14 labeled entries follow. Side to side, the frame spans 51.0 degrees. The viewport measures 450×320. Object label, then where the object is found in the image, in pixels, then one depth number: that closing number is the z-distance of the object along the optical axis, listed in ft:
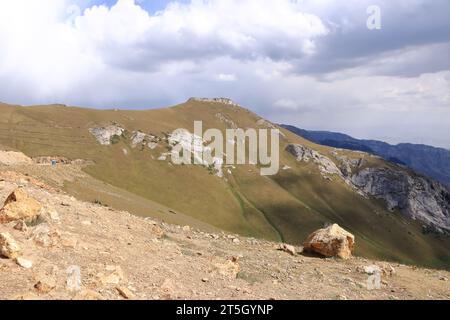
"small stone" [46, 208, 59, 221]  79.77
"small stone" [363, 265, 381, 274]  81.05
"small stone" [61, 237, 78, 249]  67.05
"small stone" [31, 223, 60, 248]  65.16
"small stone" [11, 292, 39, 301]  47.65
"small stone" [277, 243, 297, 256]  96.17
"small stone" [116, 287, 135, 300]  52.85
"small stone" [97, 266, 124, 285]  55.57
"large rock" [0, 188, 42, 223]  72.54
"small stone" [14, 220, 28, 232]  67.97
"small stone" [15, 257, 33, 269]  56.95
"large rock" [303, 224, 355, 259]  94.58
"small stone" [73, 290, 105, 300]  49.57
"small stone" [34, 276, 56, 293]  50.65
